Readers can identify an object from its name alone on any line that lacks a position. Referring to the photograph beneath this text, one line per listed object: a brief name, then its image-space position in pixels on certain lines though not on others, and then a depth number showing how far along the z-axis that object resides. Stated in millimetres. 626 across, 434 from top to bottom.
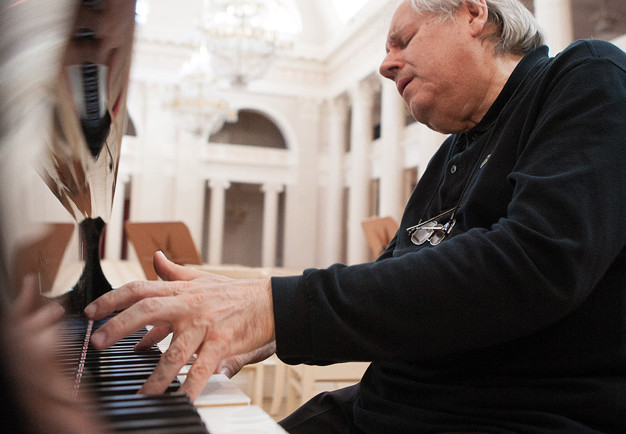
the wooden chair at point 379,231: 5320
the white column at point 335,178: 16281
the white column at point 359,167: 14500
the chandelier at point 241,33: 8727
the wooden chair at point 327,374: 2652
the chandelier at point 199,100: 10008
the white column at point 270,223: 16609
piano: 475
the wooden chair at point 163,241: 4234
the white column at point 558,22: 7738
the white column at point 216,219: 16172
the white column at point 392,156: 12898
